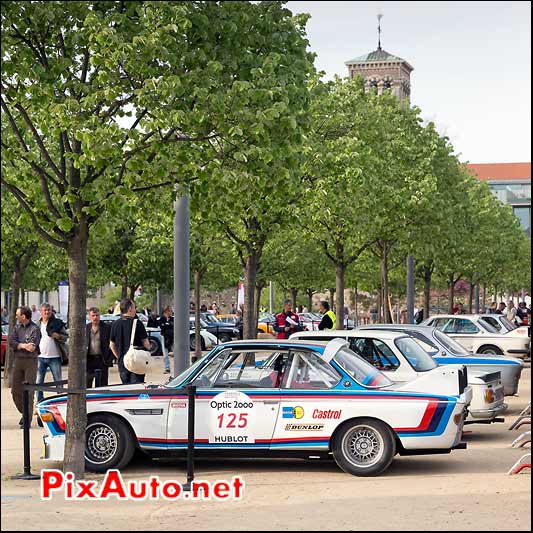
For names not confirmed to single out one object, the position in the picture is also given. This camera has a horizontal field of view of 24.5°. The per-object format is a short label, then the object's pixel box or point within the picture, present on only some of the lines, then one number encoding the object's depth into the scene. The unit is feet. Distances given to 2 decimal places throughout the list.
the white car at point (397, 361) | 51.65
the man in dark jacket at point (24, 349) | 55.72
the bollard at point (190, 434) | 39.08
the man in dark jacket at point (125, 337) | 57.00
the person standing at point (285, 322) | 94.84
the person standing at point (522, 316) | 164.47
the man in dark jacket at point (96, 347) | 58.59
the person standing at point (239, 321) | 146.97
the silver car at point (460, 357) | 62.03
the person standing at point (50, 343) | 58.44
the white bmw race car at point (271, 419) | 41.55
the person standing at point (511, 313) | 192.80
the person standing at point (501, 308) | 211.18
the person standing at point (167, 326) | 109.29
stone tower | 483.92
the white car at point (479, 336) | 107.14
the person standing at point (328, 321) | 80.89
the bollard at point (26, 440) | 40.50
